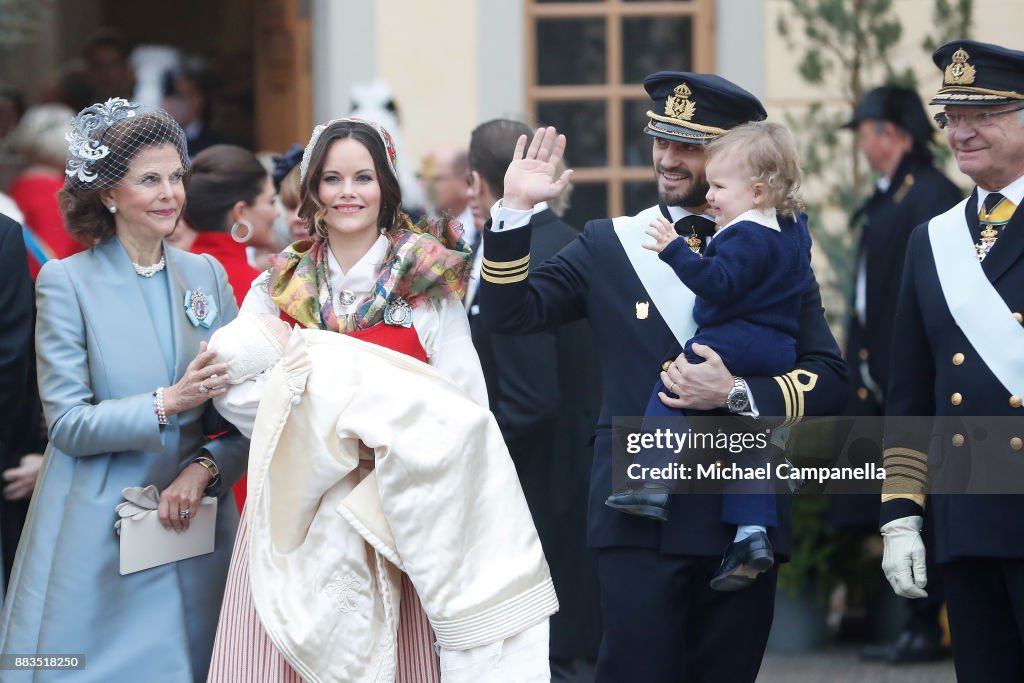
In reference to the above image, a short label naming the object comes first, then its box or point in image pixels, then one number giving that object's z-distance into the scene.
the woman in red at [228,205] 10.34
